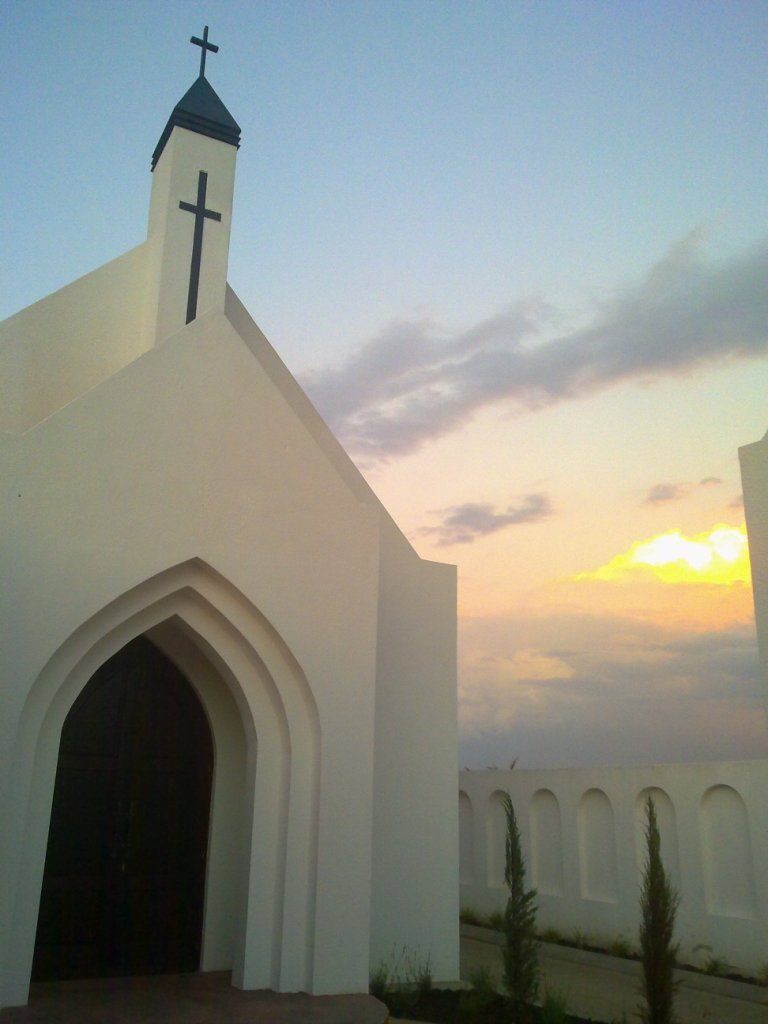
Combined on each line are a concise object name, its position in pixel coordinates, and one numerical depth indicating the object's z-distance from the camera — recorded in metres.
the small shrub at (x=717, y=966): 10.28
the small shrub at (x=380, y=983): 8.70
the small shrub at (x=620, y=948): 11.52
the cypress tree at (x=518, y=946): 7.89
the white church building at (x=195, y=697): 7.39
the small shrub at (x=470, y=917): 14.38
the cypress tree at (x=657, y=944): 7.00
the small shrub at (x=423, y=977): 8.95
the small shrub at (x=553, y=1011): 7.59
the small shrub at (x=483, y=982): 8.52
